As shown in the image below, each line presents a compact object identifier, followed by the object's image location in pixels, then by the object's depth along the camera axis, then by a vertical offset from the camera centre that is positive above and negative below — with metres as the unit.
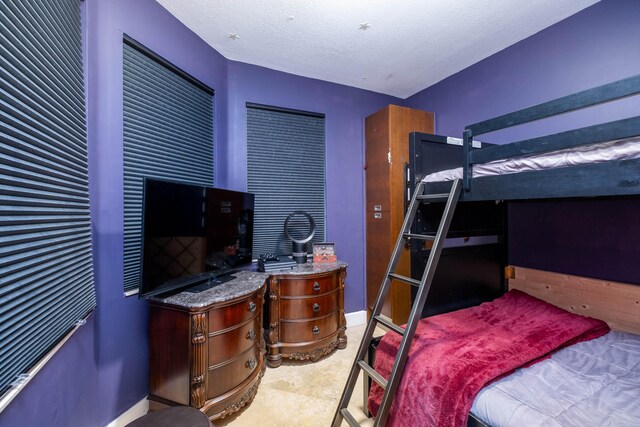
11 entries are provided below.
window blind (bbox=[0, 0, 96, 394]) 0.84 +0.13
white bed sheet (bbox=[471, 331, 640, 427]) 1.04 -0.78
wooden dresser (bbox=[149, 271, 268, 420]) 1.58 -0.84
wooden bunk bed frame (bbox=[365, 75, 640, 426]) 1.00 +0.19
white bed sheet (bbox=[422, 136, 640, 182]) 1.00 +0.25
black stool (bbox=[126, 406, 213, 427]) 1.22 -0.95
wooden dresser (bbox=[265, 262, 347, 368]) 2.33 -0.87
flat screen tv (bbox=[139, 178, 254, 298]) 1.56 -0.13
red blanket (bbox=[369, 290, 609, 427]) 1.22 -0.72
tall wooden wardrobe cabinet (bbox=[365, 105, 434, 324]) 2.93 +0.27
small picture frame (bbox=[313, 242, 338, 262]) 2.73 -0.37
